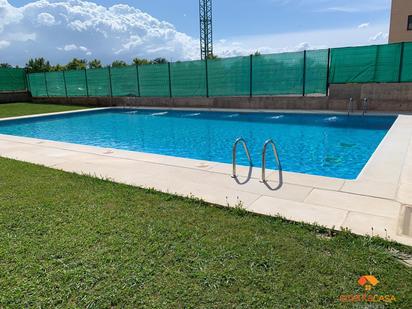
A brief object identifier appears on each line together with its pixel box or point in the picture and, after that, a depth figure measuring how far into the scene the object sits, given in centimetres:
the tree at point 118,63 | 5586
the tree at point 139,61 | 5839
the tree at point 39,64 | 5519
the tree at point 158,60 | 6276
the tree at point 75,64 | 5848
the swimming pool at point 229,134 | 742
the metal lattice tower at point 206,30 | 4989
